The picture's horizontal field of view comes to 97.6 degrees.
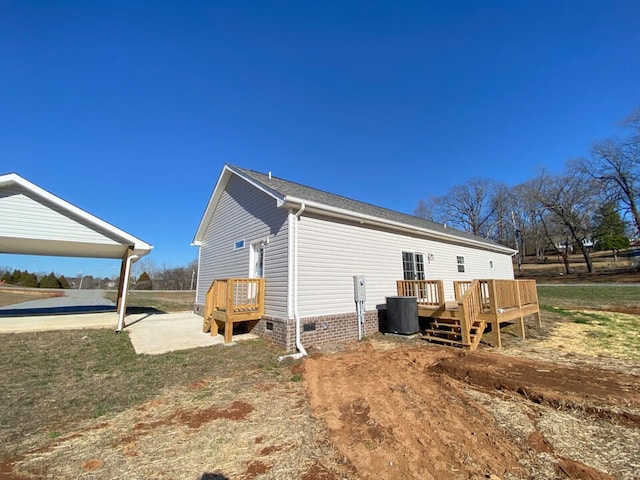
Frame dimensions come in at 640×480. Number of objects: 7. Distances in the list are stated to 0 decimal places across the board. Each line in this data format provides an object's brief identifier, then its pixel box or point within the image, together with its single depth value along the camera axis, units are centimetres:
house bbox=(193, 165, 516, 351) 702
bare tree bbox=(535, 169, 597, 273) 3009
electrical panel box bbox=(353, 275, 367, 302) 796
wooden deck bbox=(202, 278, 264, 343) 704
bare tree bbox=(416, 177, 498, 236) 3675
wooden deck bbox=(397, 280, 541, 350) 698
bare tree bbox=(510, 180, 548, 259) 3494
